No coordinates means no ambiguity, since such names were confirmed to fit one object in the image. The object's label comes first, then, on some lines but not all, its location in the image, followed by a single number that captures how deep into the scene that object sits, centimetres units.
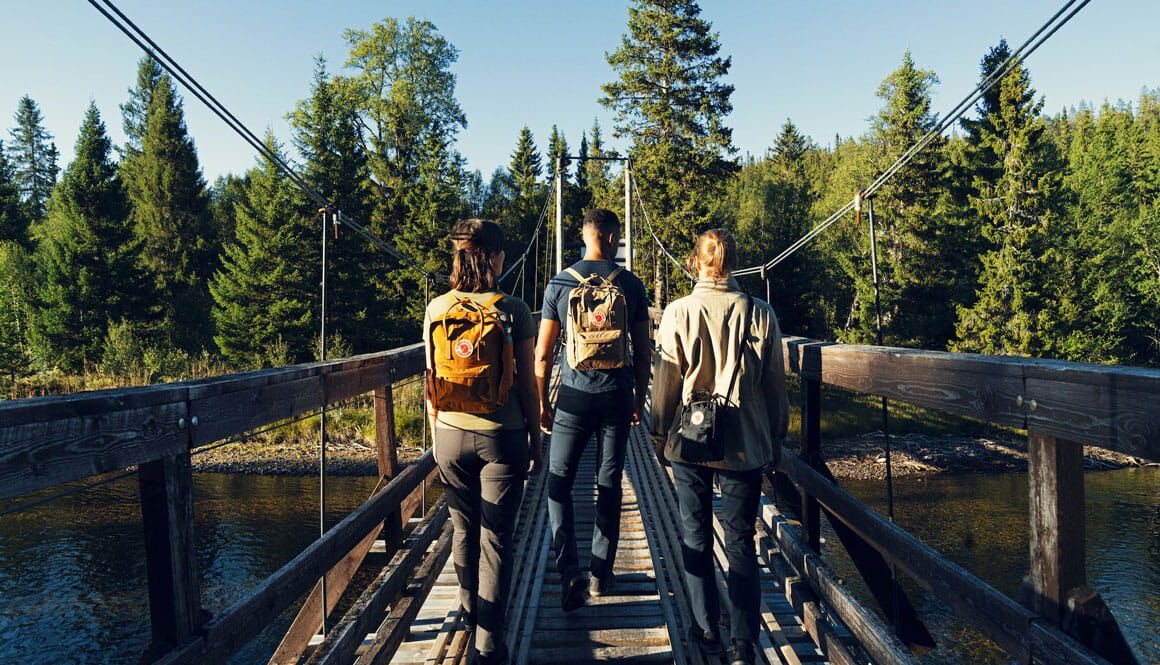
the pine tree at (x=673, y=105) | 2447
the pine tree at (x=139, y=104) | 3192
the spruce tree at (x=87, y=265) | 2369
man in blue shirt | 296
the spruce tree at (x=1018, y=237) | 2161
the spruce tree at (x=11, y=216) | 3088
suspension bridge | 140
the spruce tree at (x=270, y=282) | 2414
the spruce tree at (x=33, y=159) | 4209
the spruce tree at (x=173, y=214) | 2834
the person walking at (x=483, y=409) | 230
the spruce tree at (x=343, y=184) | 2531
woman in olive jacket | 239
